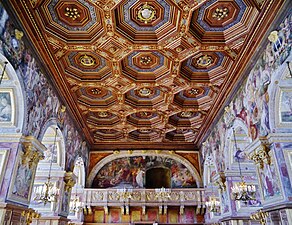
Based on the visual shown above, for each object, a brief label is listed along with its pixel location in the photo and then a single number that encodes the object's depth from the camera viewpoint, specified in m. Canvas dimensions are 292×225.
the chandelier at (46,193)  8.68
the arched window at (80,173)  15.27
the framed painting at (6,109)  7.07
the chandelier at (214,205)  11.71
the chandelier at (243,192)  8.56
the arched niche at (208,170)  13.90
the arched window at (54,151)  11.01
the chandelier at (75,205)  12.81
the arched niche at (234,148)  10.34
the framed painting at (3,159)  6.56
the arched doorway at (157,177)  18.14
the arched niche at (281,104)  6.76
